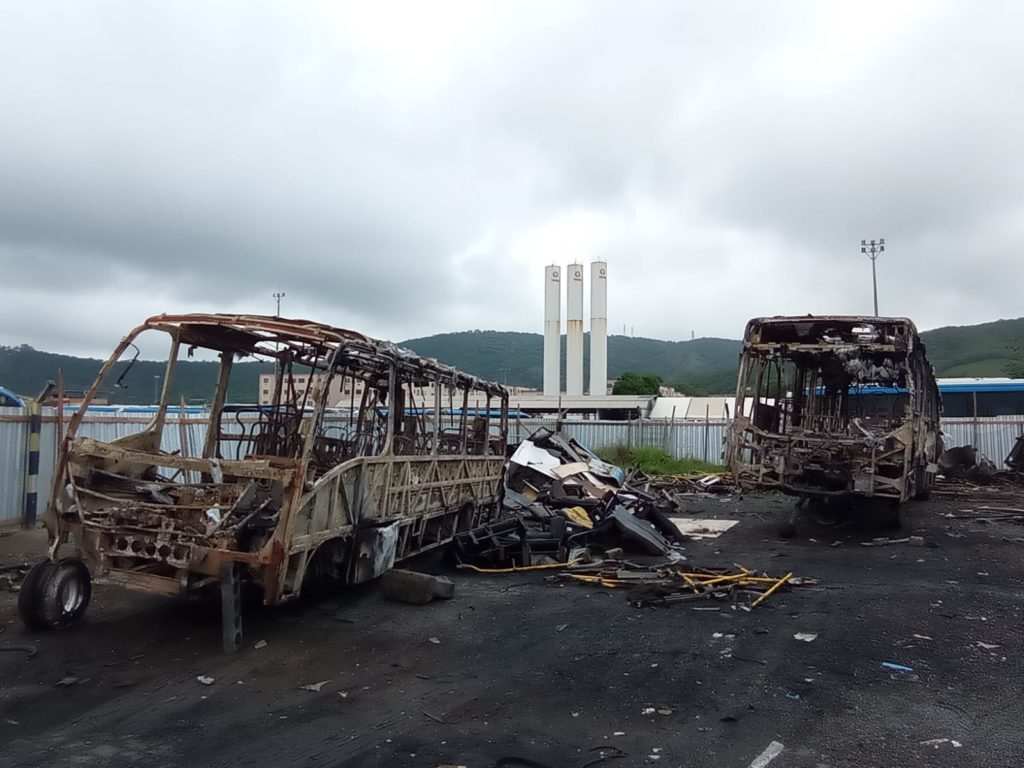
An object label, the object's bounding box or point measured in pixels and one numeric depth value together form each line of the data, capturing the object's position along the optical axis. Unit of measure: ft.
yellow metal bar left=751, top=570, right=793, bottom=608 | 23.30
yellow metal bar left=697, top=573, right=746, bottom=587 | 24.94
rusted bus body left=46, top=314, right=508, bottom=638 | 18.61
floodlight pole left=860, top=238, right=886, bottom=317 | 152.15
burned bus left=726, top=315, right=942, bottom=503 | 35.14
